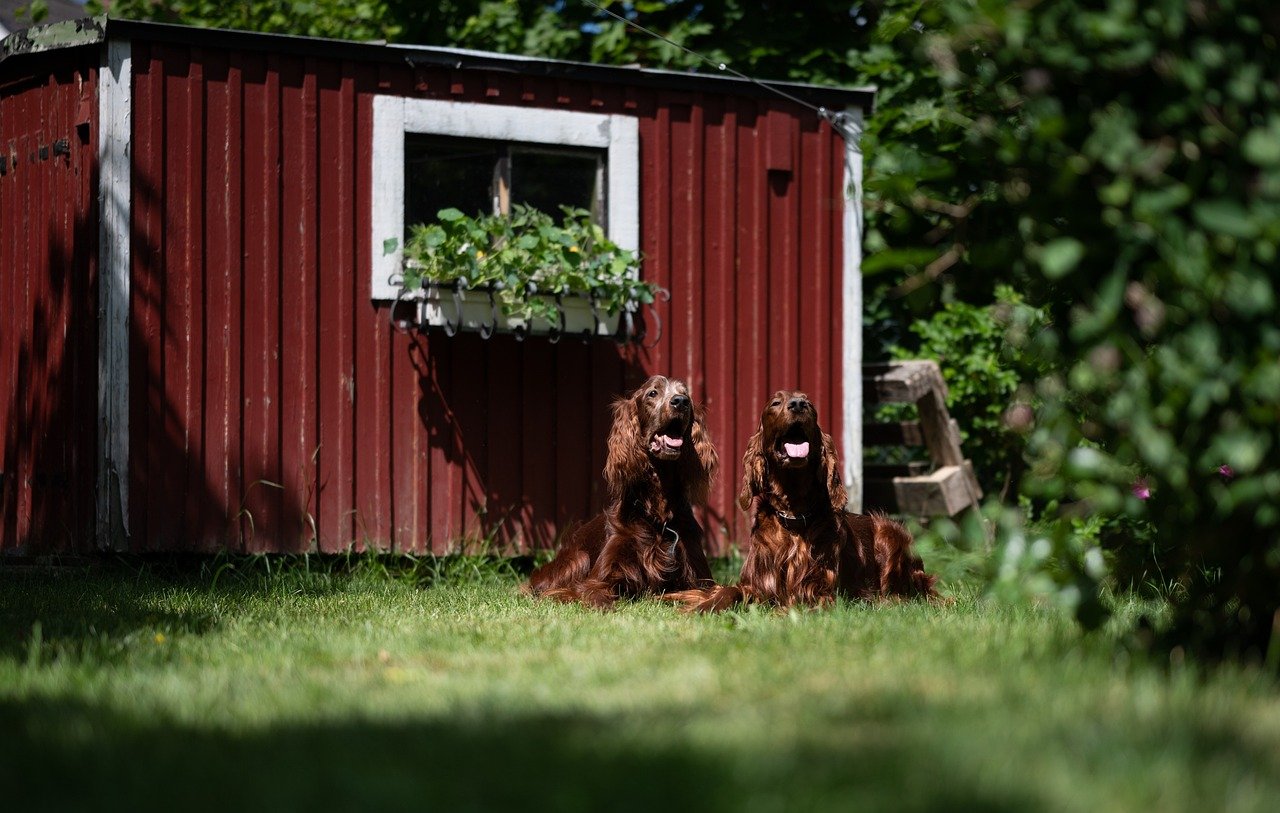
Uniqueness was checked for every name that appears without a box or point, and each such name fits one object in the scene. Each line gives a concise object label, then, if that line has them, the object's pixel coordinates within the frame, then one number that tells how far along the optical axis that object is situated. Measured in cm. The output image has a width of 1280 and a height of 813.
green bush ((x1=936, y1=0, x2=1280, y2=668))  676
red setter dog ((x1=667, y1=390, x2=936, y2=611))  1264
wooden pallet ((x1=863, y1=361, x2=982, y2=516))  1934
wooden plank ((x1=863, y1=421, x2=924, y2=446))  2064
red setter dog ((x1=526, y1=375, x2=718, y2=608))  1375
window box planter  1605
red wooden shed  1552
